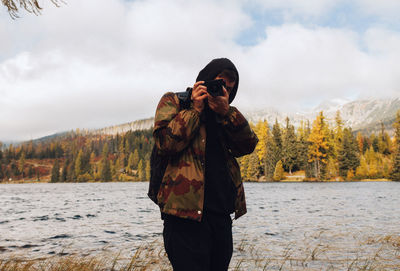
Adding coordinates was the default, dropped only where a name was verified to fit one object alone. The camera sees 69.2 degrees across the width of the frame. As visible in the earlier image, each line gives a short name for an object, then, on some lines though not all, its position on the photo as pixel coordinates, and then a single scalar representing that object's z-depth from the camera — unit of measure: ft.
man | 7.06
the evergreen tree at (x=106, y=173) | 377.91
